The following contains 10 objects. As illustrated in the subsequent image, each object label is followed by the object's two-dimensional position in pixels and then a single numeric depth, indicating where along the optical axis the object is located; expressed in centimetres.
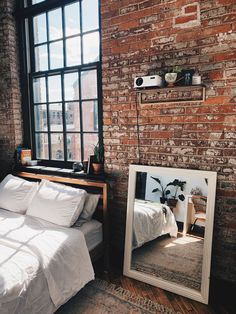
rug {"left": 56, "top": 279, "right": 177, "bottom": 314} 203
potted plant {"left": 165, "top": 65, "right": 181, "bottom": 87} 208
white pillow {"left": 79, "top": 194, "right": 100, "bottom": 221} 253
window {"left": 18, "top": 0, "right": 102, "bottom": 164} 287
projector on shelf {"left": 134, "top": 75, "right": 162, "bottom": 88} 215
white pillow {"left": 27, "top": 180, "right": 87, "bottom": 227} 236
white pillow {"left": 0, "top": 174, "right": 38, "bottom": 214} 274
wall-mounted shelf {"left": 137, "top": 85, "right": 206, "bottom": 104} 212
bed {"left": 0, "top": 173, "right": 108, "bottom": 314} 161
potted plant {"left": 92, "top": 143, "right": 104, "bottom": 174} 271
